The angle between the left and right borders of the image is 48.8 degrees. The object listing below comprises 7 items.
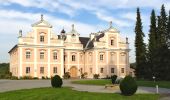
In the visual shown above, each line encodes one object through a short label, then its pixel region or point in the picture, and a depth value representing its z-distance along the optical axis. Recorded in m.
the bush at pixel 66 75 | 37.45
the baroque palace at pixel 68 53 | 36.17
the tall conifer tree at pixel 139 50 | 34.22
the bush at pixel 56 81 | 18.12
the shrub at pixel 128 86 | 14.20
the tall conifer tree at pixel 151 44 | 32.28
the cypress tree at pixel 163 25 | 33.52
